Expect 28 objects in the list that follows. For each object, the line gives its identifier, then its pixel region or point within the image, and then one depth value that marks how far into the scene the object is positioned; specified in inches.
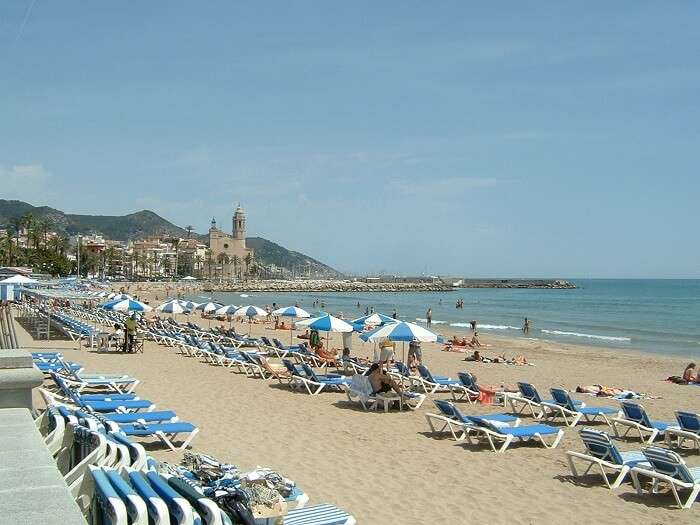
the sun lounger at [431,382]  517.0
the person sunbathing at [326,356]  660.7
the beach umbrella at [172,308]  904.0
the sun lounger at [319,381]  505.7
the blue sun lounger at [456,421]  358.9
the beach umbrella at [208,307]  1038.4
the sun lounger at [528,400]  435.6
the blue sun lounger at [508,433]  344.5
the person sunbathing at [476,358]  823.7
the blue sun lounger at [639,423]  378.3
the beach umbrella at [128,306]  780.6
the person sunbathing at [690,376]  672.4
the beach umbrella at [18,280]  811.1
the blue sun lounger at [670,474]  264.5
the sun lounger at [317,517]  192.1
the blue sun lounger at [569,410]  418.3
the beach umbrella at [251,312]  896.5
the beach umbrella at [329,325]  587.8
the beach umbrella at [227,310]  979.2
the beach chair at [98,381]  433.1
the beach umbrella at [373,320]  690.8
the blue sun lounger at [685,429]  360.8
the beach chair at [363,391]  447.2
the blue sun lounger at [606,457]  285.4
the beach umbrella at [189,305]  1033.5
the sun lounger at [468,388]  495.8
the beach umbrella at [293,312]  800.3
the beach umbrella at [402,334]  495.2
